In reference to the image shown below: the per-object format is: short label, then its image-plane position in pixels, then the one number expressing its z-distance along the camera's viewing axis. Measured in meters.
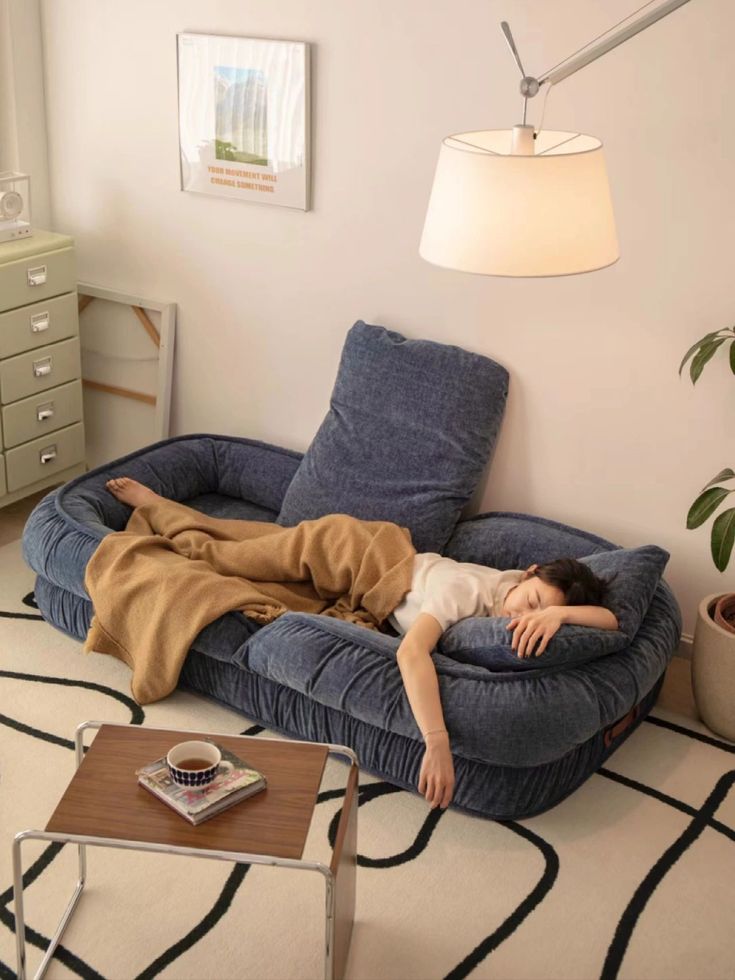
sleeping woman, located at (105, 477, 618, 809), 2.46
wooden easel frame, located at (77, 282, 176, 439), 3.84
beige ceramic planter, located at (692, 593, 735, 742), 2.83
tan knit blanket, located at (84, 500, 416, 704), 2.85
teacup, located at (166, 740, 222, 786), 1.95
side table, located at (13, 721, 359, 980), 1.89
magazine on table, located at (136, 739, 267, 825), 1.95
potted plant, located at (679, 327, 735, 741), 2.69
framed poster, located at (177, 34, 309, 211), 3.33
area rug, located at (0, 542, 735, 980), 2.19
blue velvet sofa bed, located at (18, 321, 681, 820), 2.53
